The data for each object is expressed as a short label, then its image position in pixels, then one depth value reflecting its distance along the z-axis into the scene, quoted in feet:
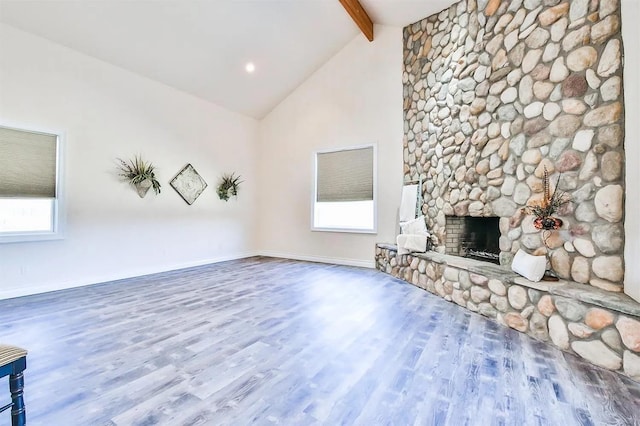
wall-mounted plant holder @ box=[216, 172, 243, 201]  21.74
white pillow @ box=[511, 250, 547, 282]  9.52
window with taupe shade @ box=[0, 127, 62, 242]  12.82
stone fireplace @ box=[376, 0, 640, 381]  8.26
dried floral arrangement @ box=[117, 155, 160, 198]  16.38
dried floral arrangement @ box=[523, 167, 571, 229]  9.53
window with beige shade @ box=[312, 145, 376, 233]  19.71
